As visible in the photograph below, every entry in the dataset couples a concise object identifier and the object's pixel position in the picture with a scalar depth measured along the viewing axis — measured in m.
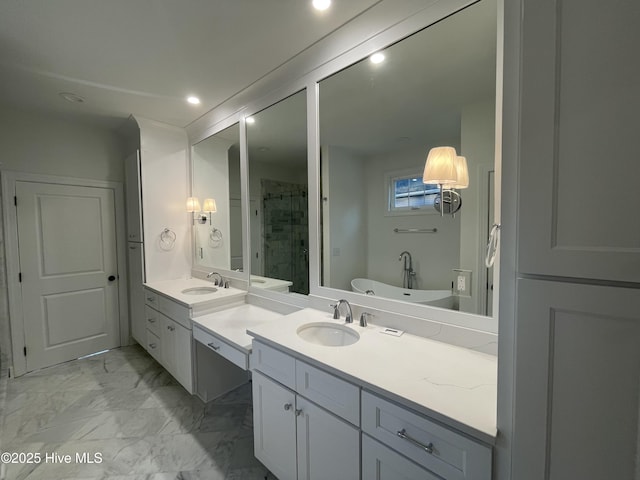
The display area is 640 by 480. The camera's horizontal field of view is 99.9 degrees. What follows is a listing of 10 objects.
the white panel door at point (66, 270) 2.76
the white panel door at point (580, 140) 0.57
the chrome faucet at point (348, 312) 1.61
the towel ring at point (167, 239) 2.99
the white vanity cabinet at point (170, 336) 2.17
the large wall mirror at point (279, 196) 2.05
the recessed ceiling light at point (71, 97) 2.33
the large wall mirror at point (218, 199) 2.61
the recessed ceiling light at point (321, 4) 1.41
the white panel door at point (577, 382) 0.59
